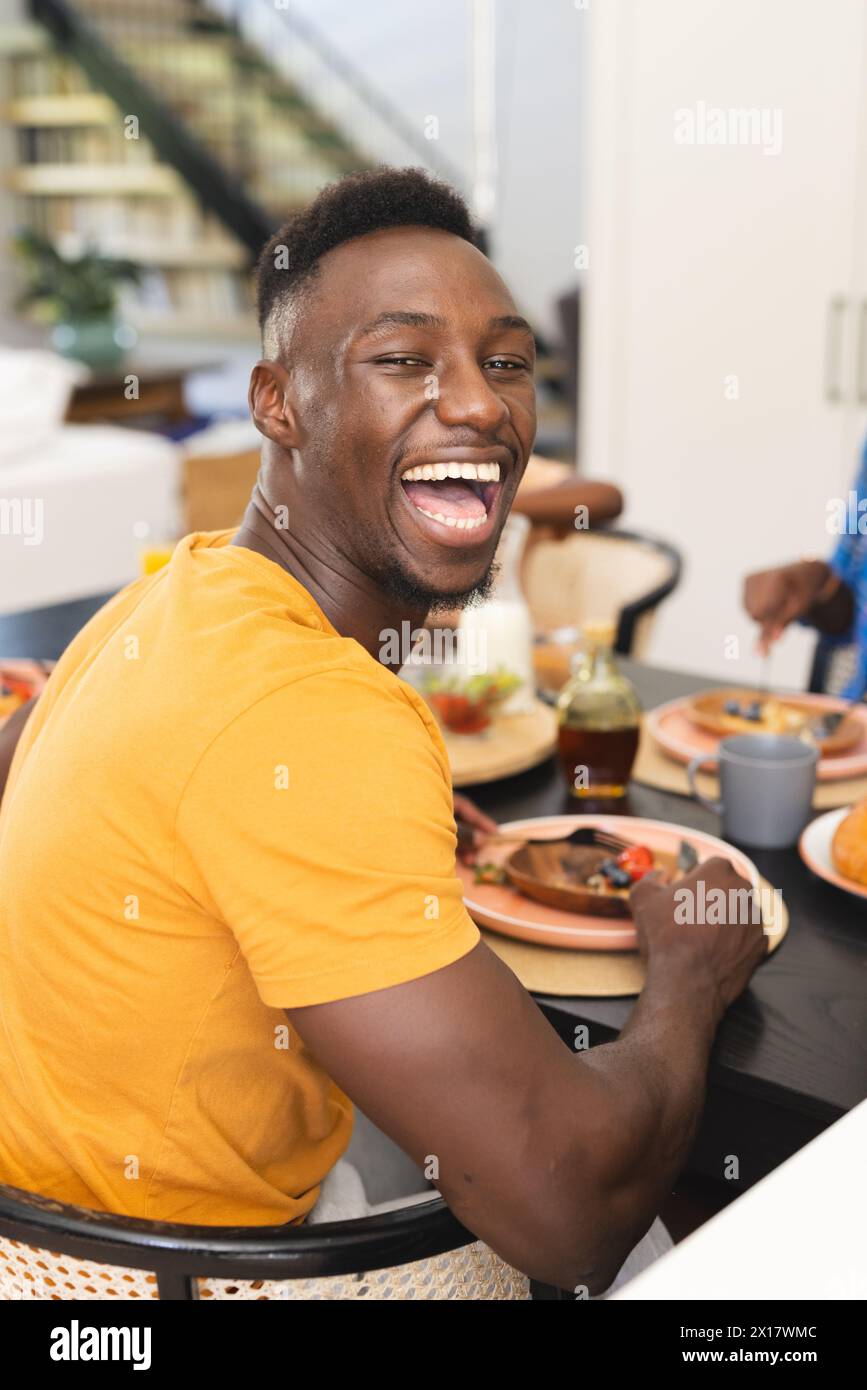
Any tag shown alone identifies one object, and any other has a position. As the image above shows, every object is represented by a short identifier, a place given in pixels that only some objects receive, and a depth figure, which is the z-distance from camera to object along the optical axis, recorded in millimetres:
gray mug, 1348
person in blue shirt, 1983
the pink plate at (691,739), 1542
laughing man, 790
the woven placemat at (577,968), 1105
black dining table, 982
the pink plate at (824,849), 1260
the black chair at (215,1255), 817
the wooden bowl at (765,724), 1592
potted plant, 6066
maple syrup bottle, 1474
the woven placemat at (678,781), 1485
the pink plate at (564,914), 1163
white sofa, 3830
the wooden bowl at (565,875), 1195
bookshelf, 7500
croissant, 1251
